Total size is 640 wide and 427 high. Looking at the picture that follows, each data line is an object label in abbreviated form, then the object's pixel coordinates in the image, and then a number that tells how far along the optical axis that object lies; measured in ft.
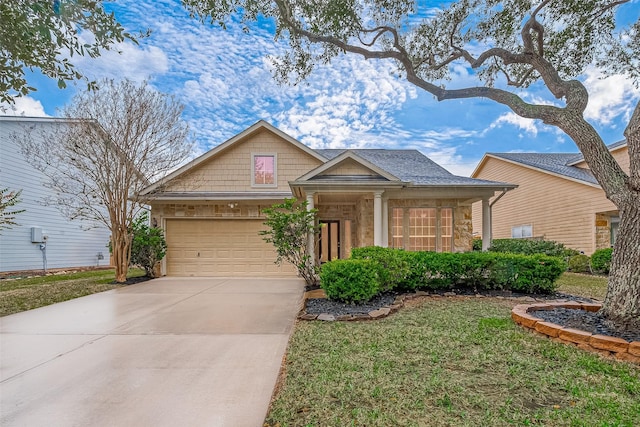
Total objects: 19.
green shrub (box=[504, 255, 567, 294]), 22.34
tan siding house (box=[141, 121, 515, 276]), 33.22
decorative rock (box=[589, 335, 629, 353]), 11.12
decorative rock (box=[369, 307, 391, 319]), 16.98
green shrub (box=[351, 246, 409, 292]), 20.85
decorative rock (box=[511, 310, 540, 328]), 13.93
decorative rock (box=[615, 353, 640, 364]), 10.77
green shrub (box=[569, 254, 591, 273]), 39.17
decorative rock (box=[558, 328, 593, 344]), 11.95
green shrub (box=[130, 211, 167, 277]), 33.65
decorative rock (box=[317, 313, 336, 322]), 16.57
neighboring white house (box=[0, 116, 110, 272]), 38.86
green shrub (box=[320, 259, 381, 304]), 18.89
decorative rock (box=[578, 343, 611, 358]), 11.28
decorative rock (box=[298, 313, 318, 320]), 16.75
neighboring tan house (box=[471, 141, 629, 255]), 40.50
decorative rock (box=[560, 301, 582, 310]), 16.06
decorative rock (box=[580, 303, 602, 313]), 15.51
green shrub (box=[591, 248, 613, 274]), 35.70
